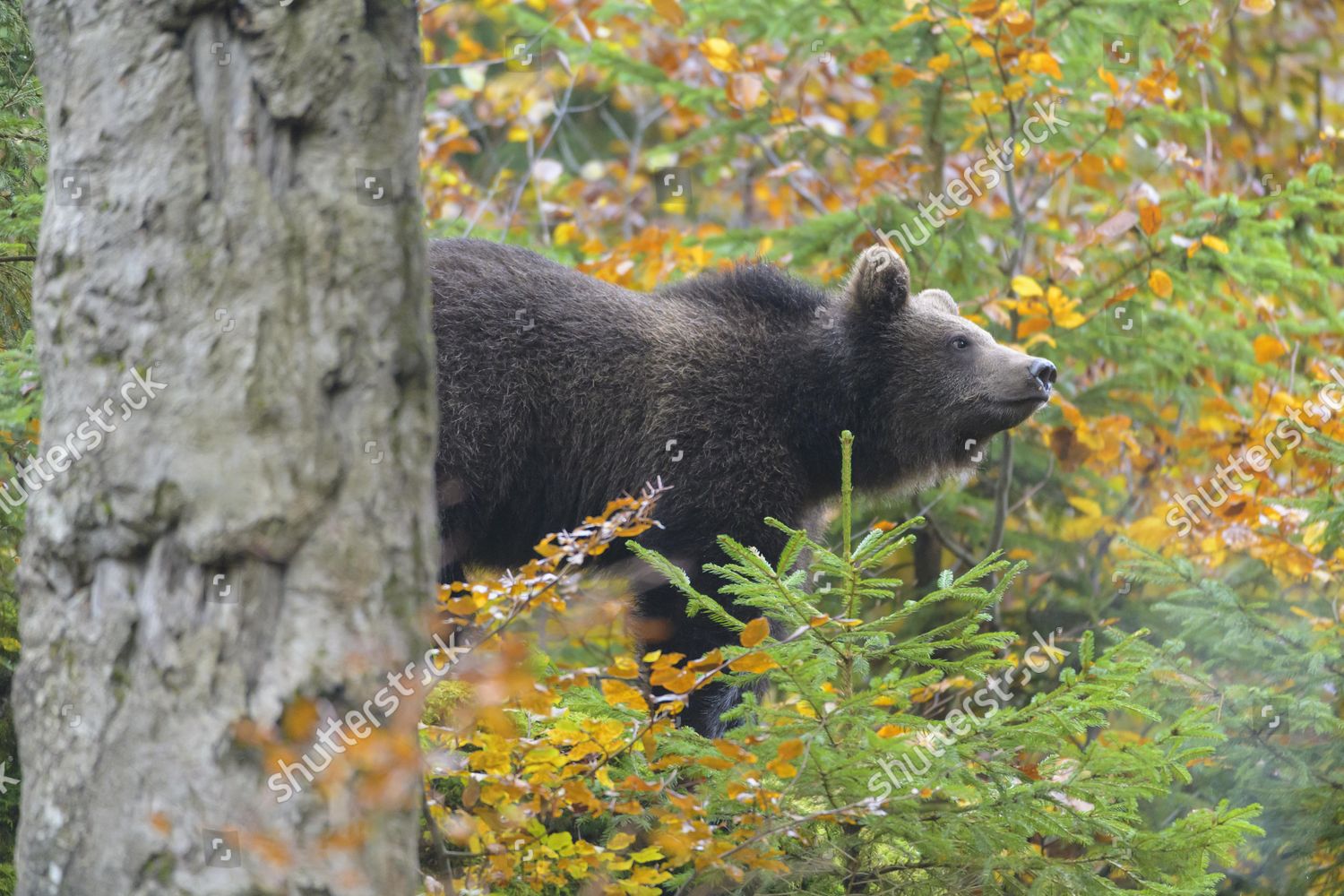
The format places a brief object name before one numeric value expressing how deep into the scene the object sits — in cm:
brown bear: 1227
